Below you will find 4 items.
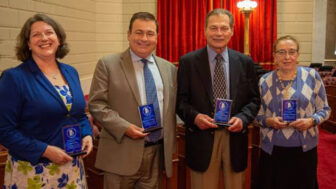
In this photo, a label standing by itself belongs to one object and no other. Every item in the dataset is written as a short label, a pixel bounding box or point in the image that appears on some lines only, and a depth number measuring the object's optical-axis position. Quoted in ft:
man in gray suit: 6.44
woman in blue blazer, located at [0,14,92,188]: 5.18
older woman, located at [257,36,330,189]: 7.47
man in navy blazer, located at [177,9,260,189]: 6.98
